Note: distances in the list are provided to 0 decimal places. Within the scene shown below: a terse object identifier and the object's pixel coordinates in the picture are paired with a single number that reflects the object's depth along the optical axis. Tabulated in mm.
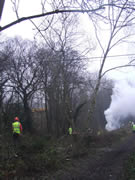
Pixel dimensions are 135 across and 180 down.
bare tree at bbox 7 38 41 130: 20562
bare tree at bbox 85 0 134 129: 14464
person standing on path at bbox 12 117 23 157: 9555
